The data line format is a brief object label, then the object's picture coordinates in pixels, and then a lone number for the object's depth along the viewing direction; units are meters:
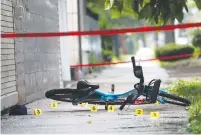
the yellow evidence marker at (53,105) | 19.16
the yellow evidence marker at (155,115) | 15.36
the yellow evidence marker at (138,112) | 16.14
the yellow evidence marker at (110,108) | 17.19
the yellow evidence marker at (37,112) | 17.02
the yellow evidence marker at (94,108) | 17.44
